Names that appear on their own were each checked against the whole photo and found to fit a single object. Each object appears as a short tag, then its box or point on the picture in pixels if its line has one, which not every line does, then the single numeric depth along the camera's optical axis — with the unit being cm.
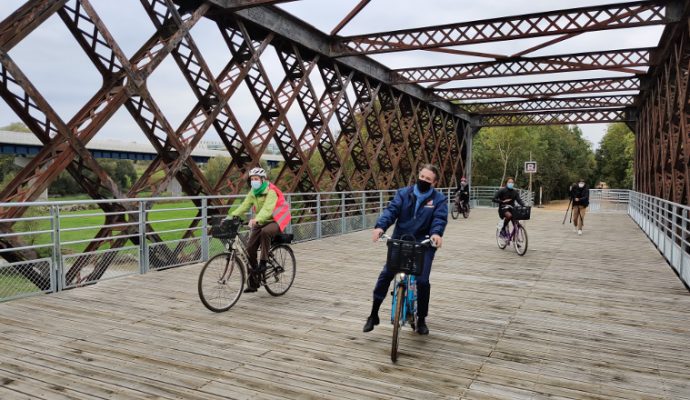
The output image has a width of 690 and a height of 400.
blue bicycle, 425
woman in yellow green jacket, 619
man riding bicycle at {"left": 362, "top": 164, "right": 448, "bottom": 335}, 468
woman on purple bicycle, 1084
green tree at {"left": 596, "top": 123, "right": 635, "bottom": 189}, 7956
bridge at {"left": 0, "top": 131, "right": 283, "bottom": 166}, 2767
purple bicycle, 1041
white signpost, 2866
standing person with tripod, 1462
